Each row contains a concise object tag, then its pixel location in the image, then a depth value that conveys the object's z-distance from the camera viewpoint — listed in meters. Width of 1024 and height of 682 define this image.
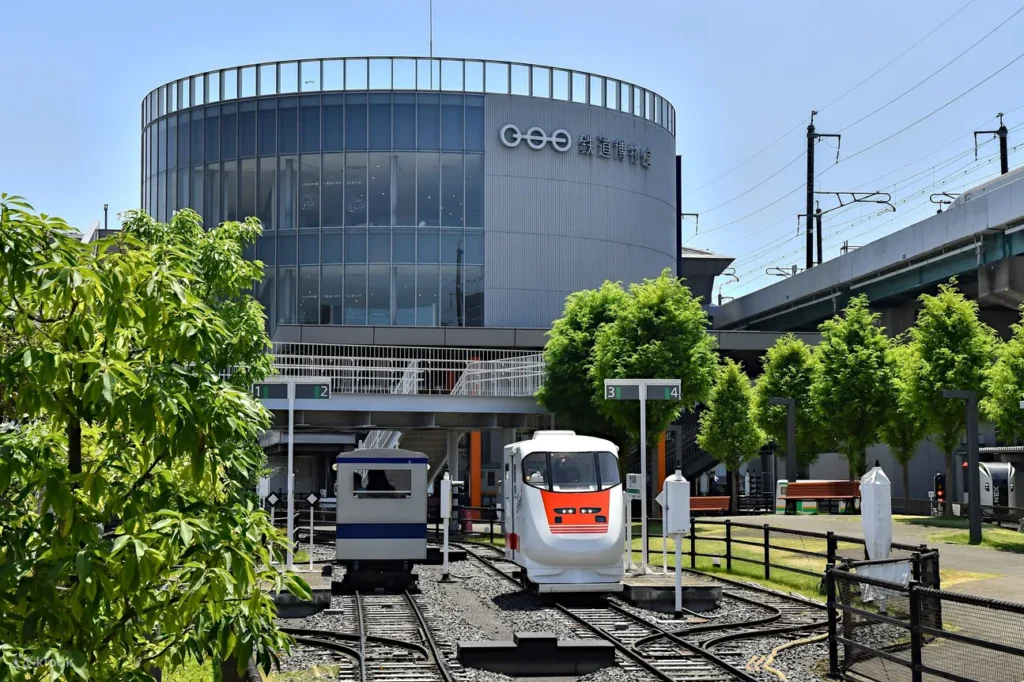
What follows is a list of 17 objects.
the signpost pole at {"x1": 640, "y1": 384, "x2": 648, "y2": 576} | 23.03
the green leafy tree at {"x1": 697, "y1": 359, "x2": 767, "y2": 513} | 53.16
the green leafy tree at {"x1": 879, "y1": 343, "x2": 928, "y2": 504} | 47.41
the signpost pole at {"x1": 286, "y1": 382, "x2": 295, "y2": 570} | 24.31
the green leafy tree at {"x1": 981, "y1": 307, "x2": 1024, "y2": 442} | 34.34
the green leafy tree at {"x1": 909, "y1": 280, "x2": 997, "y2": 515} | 38.25
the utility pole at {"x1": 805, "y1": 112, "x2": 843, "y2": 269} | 75.81
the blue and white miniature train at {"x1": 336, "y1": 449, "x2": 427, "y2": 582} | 26.33
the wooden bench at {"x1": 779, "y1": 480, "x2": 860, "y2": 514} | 48.22
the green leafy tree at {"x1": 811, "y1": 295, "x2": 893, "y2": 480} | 49.12
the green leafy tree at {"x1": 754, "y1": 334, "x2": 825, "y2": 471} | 55.72
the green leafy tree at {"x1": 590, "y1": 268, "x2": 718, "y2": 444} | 43.44
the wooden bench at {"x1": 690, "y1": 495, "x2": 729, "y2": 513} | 49.00
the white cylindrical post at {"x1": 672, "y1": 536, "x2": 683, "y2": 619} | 20.33
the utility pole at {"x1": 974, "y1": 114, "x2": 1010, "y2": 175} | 72.38
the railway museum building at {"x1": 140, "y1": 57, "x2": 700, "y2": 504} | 64.19
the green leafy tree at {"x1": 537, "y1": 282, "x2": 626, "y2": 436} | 46.72
